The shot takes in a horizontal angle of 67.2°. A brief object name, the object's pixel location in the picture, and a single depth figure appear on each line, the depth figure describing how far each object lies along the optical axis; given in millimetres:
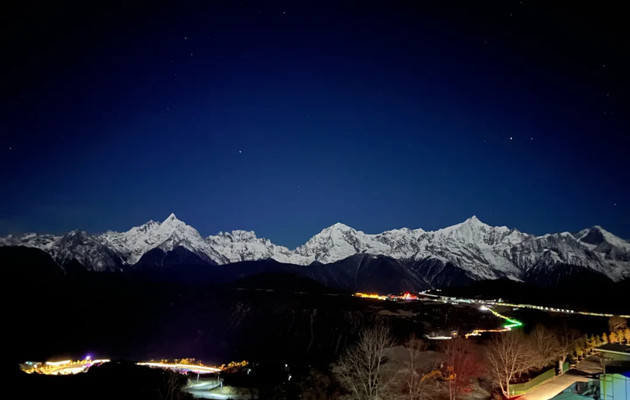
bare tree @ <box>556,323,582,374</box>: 50631
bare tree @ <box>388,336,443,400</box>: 44344
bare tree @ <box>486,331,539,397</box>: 42006
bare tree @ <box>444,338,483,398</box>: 46584
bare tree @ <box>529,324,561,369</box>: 52169
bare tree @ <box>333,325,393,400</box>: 43062
